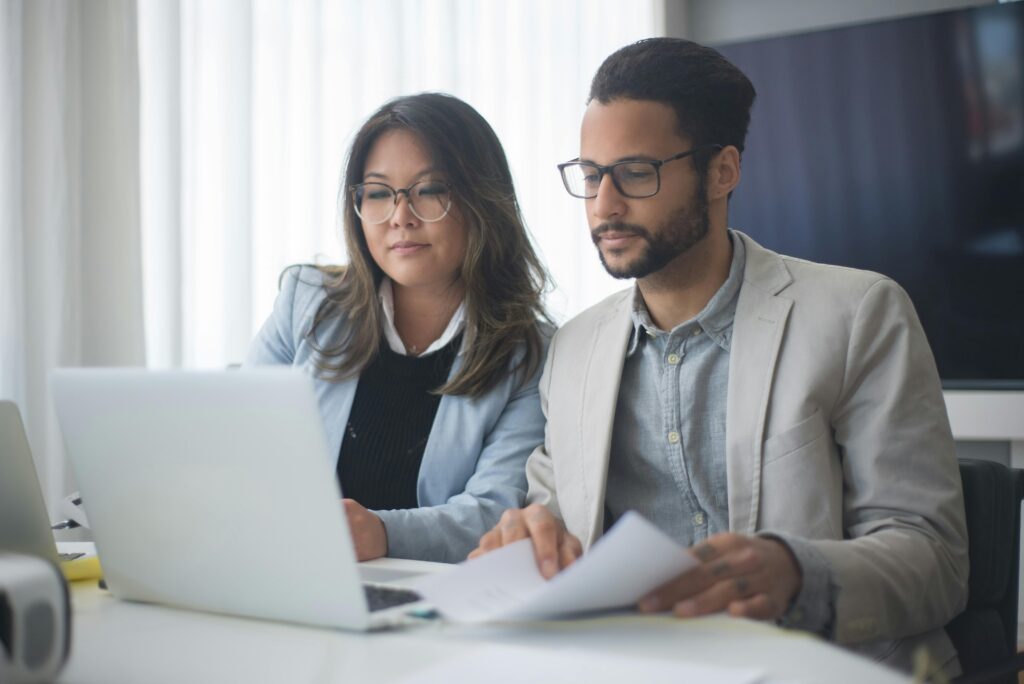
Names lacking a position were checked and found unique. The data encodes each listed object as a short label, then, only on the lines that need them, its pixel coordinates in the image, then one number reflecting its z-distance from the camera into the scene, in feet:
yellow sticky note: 3.98
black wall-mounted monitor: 10.07
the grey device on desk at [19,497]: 3.56
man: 4.30
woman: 6.15
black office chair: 4.46
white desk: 2.68
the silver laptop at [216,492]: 2.88
